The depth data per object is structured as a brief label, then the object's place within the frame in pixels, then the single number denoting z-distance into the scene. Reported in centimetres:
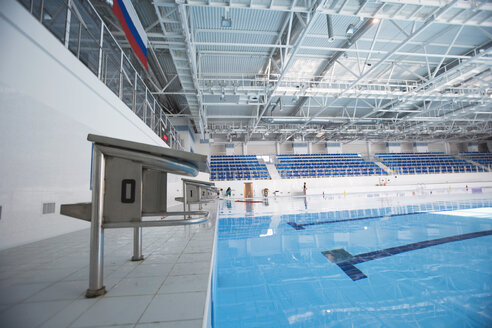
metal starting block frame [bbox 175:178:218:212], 334
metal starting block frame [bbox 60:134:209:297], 124
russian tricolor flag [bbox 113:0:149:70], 445
